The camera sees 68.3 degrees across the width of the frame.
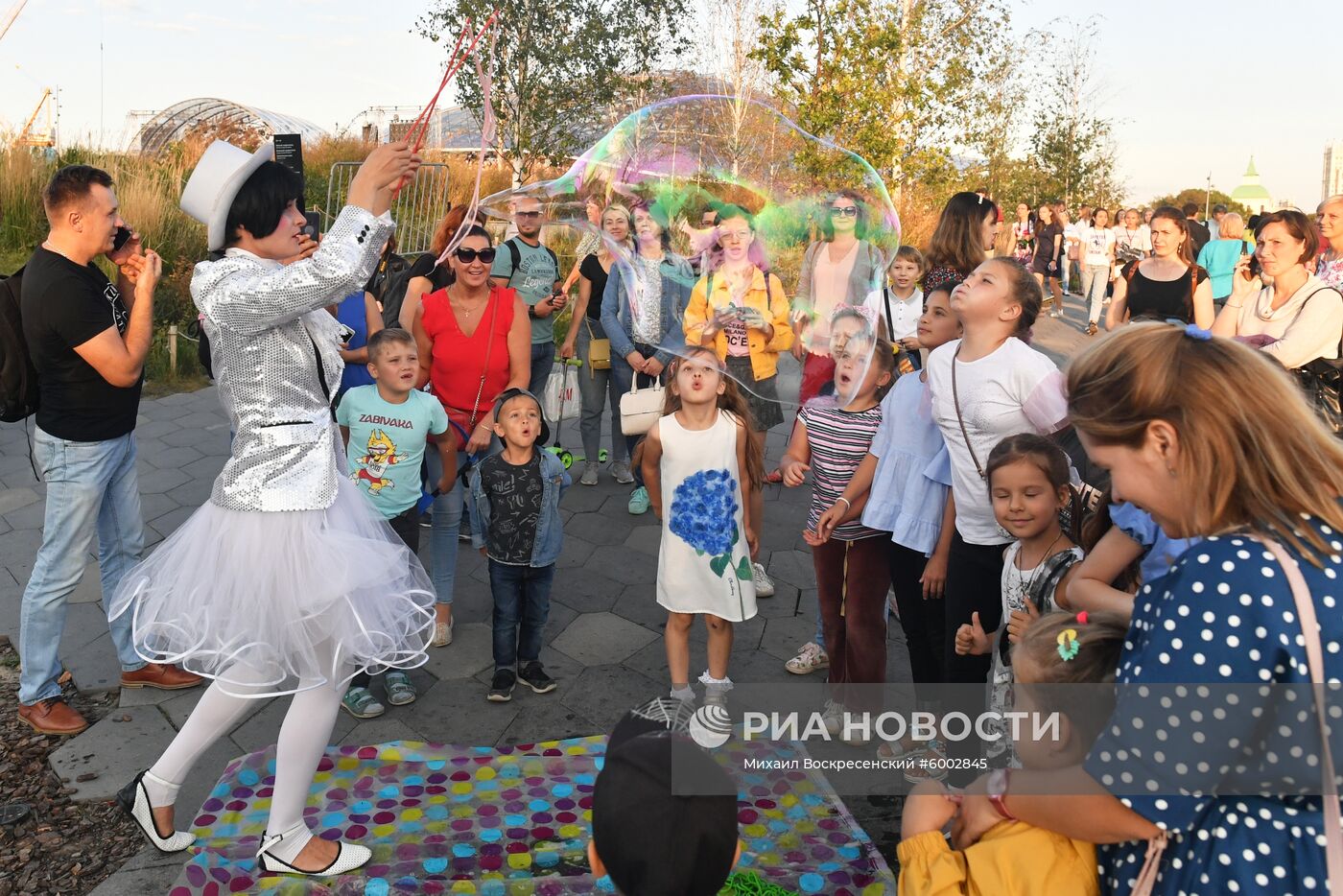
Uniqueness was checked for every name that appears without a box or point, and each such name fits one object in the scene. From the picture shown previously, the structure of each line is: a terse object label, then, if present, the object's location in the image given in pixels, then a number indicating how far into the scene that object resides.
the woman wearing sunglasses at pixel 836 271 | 3.66
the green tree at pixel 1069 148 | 23.36
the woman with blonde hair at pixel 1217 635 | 1.32
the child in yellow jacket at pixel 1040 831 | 1.61
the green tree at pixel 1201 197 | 30.42
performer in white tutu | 2.59
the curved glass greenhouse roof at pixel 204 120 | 23.55
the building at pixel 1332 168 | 51.97
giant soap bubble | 3.68
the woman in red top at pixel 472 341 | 4.52
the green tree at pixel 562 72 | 13.82
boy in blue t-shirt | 3.98
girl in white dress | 3.59
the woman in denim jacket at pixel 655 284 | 3.83
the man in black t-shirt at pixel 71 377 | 3.46
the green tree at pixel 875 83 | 12.51
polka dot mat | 2.78
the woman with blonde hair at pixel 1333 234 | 5.75
